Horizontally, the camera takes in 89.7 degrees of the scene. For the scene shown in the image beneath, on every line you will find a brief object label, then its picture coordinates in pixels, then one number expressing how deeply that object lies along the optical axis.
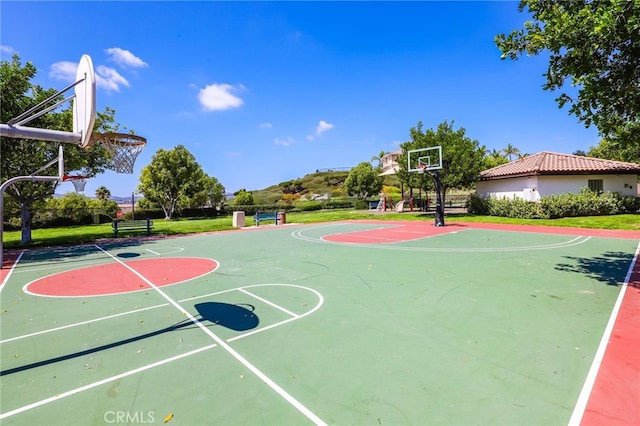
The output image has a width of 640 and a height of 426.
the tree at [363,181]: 59.16
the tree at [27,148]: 15.53
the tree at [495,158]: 53.24
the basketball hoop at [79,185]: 14.22
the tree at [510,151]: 67.06
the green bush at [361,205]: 51.53
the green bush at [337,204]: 53.47
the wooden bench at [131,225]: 21.52
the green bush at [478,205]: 29.92
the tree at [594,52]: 6.07
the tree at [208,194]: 43.26
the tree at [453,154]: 27.94
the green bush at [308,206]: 51.46
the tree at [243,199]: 51.04
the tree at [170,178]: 38.31
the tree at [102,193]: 56.44
